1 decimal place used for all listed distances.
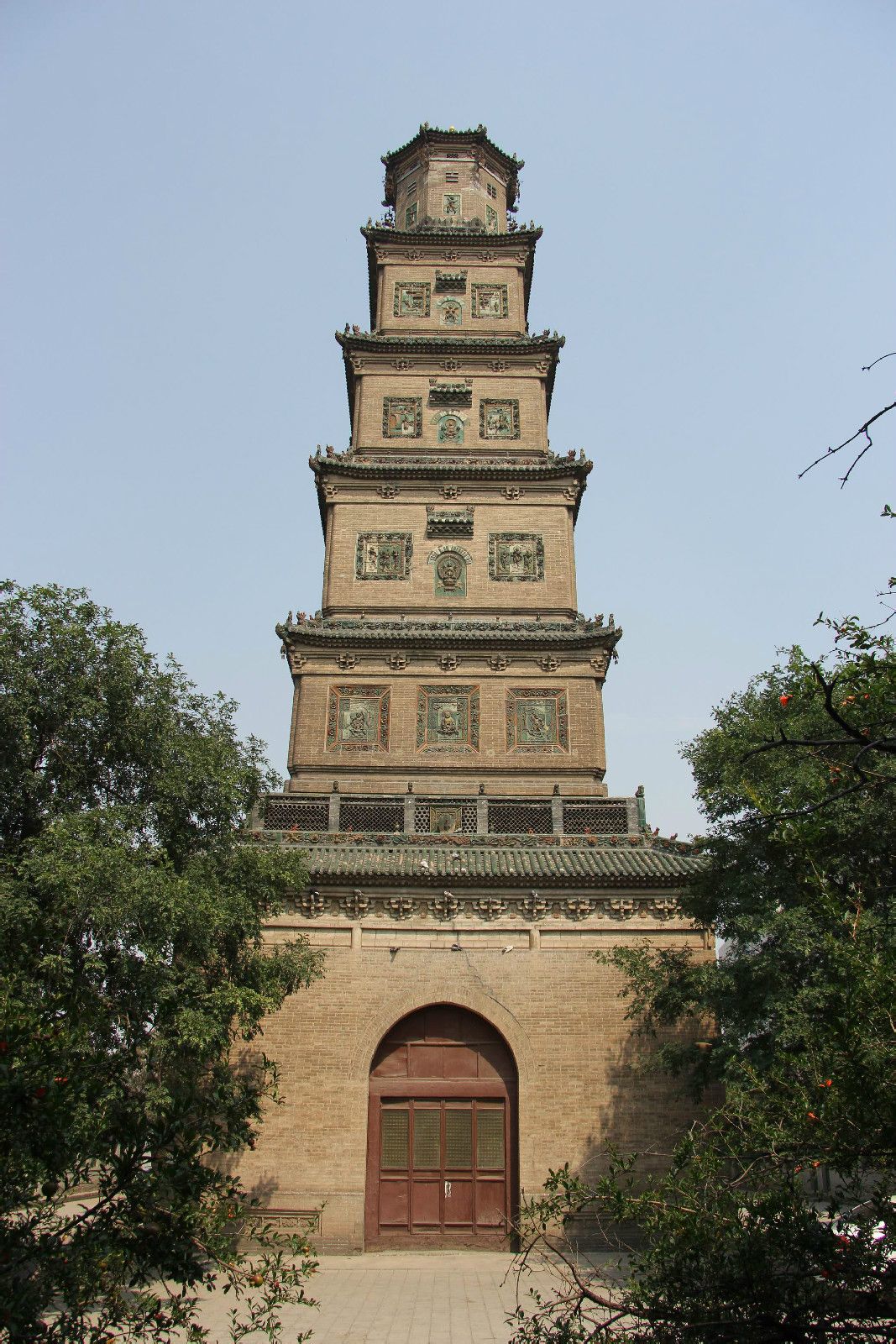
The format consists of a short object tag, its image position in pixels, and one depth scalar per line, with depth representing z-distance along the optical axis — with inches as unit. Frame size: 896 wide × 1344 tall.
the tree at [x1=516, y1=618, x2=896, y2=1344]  165.0
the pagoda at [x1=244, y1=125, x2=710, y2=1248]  597.6
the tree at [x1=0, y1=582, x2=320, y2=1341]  179.6
